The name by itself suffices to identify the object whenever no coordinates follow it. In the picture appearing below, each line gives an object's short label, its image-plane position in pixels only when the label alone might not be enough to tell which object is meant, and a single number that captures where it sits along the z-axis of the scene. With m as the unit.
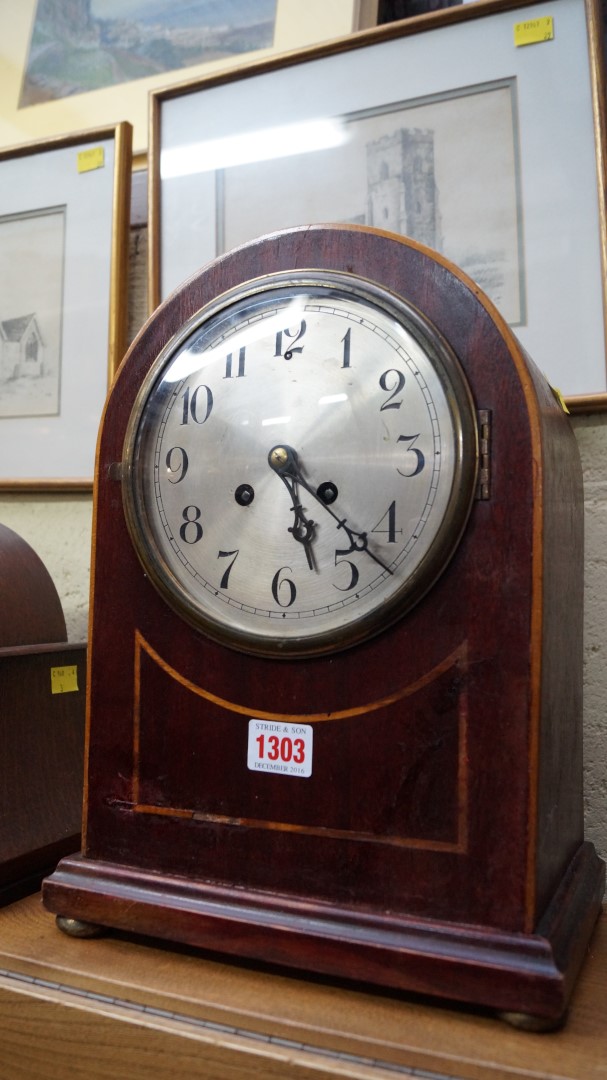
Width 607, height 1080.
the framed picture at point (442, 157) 1.14
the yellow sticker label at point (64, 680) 1.08
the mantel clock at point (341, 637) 0.72
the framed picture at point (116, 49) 1.47
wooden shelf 0.64
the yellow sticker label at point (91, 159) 1.51
